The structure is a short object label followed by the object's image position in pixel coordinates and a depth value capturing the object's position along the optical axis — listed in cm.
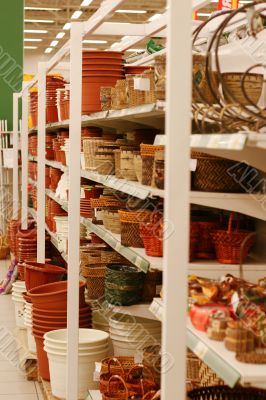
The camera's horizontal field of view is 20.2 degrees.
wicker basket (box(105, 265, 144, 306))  378
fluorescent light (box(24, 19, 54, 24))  2209
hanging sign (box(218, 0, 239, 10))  595
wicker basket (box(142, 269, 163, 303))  385
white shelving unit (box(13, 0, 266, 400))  199
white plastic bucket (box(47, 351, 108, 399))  408
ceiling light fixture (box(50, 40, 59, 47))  2586
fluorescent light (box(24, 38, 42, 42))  2551
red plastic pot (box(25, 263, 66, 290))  554
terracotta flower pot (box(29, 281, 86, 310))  454
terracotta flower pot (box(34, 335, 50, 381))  453
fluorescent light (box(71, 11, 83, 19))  2072
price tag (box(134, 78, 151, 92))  319
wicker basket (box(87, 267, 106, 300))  457
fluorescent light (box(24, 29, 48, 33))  2381
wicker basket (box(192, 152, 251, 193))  273
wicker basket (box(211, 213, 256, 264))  278
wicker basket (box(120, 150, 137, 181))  362
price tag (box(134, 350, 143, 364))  389
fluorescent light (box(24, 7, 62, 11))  2030
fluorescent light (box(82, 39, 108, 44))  2512
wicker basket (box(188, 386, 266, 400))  264
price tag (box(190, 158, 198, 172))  259
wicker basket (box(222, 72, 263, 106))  232
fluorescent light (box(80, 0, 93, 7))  1870
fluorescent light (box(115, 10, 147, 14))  2058
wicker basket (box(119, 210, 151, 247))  344
